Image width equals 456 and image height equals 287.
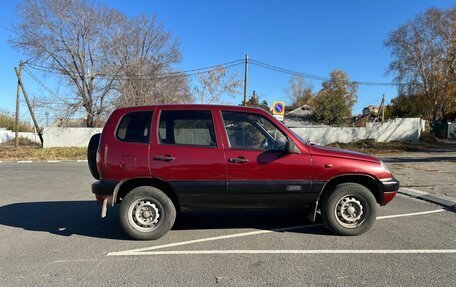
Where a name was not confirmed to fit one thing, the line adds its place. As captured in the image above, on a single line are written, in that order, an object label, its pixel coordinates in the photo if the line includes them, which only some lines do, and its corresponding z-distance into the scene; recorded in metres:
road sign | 18.89
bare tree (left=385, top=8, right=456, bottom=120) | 43.50
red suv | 5.16
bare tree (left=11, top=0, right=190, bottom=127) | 33.34
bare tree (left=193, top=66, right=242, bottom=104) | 35.38
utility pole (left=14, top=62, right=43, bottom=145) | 30.51
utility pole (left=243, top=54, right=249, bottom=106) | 29.56
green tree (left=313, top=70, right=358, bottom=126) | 43.19
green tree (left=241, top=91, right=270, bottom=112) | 42.04
